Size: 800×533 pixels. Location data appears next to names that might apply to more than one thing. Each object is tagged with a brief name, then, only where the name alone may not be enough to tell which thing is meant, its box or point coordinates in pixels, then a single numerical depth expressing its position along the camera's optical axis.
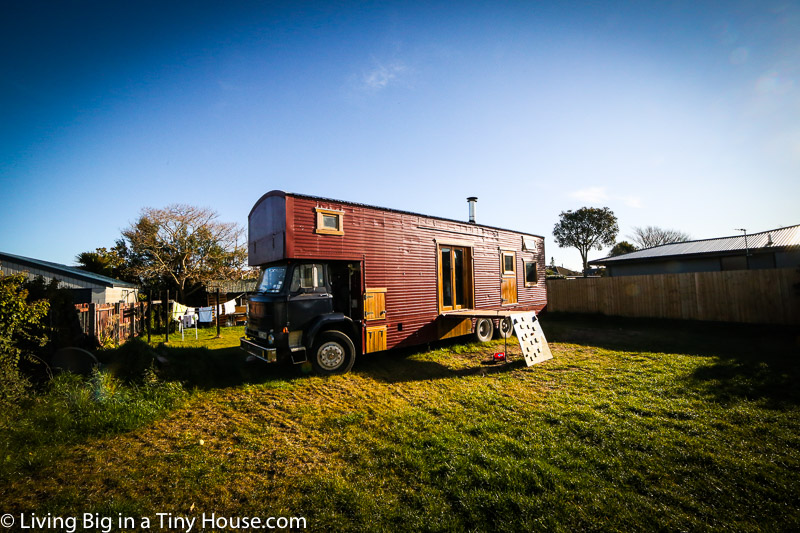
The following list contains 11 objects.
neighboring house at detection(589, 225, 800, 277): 16.16
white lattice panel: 7.98
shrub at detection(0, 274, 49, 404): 4.86
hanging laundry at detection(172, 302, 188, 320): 15.99
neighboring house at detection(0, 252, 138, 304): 16.30
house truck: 7.09
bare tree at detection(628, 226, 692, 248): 43.16
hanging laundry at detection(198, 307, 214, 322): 18.53
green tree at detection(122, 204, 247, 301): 24.86
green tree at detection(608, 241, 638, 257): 39.41
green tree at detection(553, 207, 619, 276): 37.75
